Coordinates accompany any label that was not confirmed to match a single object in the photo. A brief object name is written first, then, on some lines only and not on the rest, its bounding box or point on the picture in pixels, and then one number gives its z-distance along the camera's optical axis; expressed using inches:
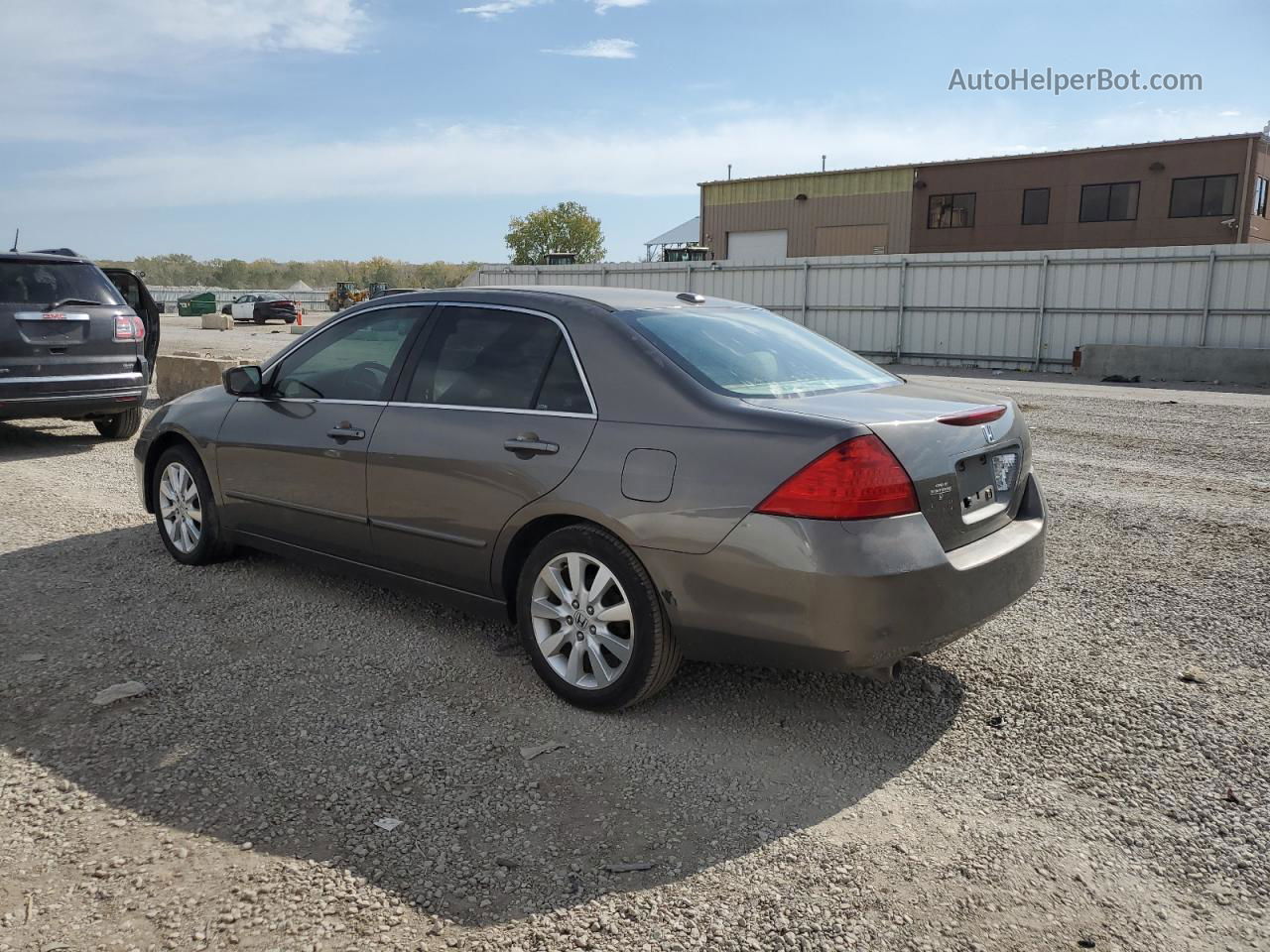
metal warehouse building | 1350.9
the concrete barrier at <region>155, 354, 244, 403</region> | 487.5
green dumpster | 2128.4
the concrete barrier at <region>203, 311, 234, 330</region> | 1510.8
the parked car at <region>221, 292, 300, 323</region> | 1812.3
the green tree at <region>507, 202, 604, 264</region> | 2684.5
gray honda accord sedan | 125.5
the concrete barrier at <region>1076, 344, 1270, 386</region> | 706.2
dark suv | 341.7
